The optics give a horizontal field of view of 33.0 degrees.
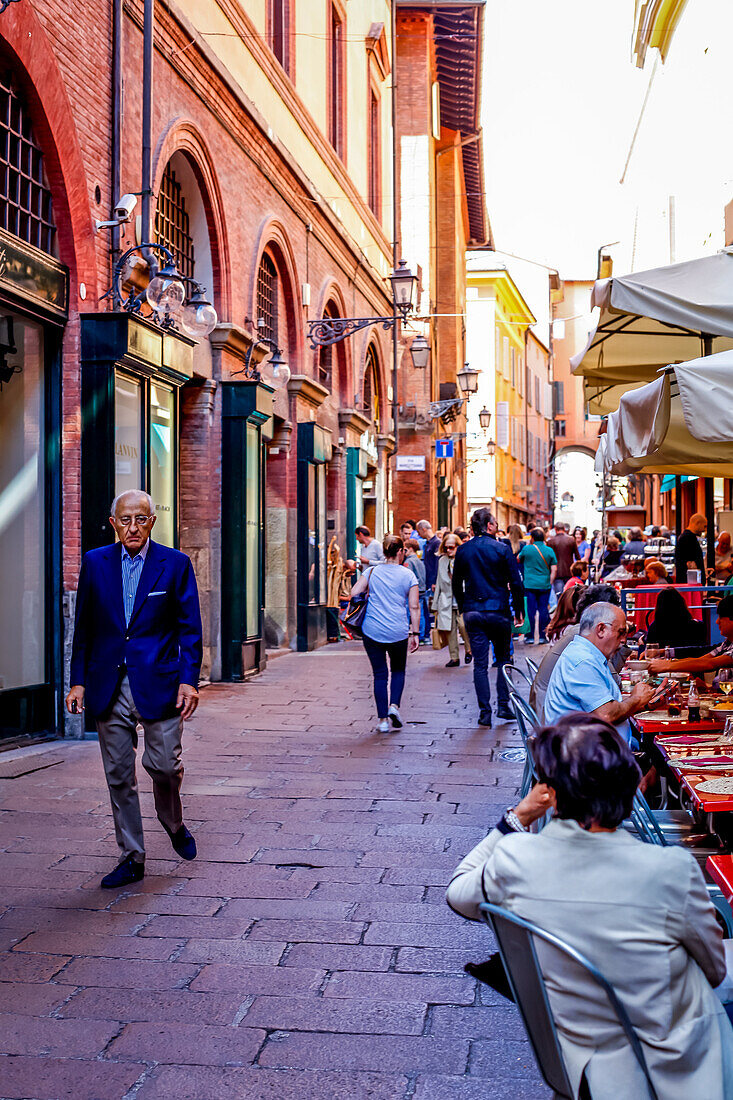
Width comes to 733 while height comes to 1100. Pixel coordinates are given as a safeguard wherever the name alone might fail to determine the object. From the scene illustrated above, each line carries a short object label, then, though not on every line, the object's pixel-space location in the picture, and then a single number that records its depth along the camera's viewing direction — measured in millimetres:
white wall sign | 28797
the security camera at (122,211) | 9555
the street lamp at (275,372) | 14656
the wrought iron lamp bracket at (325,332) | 17250
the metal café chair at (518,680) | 12138
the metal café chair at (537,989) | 2334
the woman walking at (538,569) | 18266
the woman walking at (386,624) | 9914
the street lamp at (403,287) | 18359
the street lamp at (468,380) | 28188
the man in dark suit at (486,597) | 10352
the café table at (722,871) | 3097
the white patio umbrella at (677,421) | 5371
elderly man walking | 5520
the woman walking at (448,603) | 15461
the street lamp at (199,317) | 10961
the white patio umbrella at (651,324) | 6254
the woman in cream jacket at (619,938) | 2350
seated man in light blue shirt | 5195
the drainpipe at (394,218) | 26127
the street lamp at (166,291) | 9688
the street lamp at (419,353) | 22844
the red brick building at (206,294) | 9164
